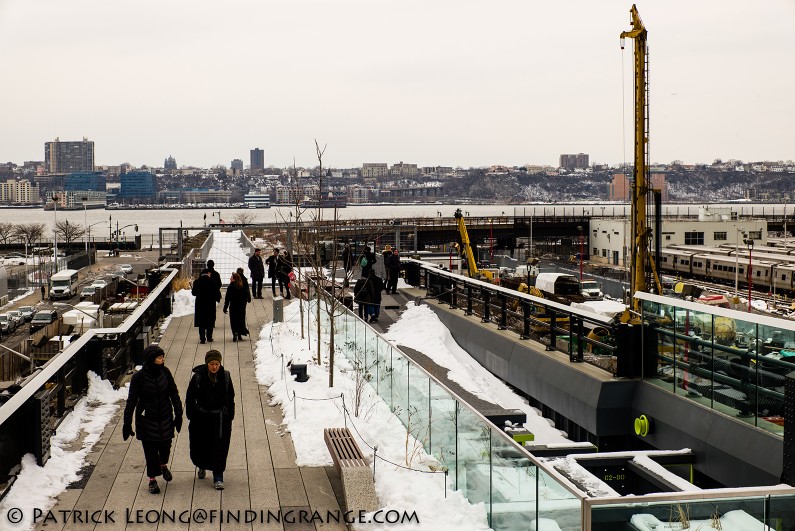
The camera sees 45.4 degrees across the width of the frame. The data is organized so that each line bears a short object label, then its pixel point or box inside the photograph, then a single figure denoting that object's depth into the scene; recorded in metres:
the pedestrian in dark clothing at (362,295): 24.00
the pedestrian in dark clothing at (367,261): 24.86
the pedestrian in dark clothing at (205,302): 17.94
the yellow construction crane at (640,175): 32.78
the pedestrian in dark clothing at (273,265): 27.17
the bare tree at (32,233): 146.62
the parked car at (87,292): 61.66
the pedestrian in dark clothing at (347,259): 30.74
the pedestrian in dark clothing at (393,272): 30.25
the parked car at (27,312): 58.45
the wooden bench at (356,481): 8.80
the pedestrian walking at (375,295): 23.75
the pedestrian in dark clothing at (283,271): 26.92
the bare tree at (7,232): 162.05
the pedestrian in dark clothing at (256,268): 26.36
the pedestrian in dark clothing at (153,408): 9.30
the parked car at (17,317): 55.52
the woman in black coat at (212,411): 9.51
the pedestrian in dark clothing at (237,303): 18.05
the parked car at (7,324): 52.31
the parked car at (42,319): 51.31
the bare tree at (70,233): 149.62
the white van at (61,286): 69.44
